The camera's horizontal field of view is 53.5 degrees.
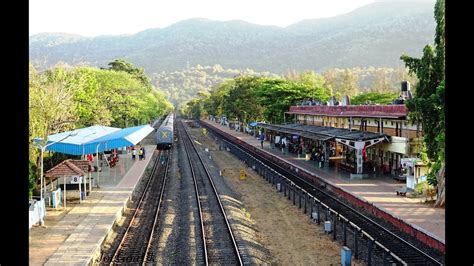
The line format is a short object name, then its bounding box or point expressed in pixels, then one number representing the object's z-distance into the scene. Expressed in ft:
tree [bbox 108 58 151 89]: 280.72
